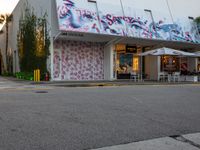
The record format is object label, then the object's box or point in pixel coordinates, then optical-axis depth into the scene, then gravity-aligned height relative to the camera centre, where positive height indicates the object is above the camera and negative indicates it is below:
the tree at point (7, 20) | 23.17 +7.19
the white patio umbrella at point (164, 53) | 13.53 +1.55
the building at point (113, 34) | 13.47 +3.19
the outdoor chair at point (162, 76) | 15.68 -0.34
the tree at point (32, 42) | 14.16 +2.75
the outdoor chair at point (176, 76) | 14.55 -0.33
